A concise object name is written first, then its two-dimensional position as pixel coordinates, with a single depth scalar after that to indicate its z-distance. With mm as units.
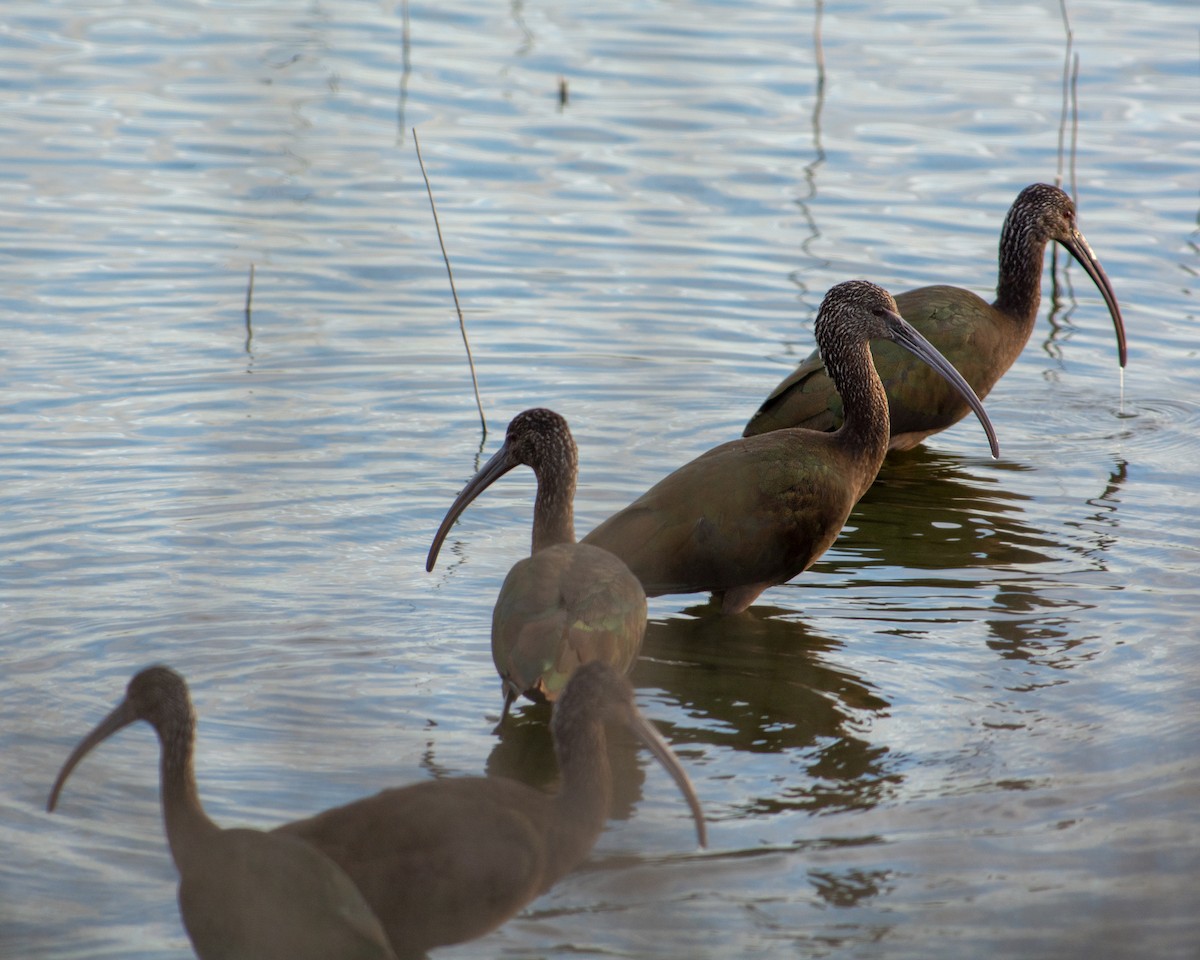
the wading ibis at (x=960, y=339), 16172
